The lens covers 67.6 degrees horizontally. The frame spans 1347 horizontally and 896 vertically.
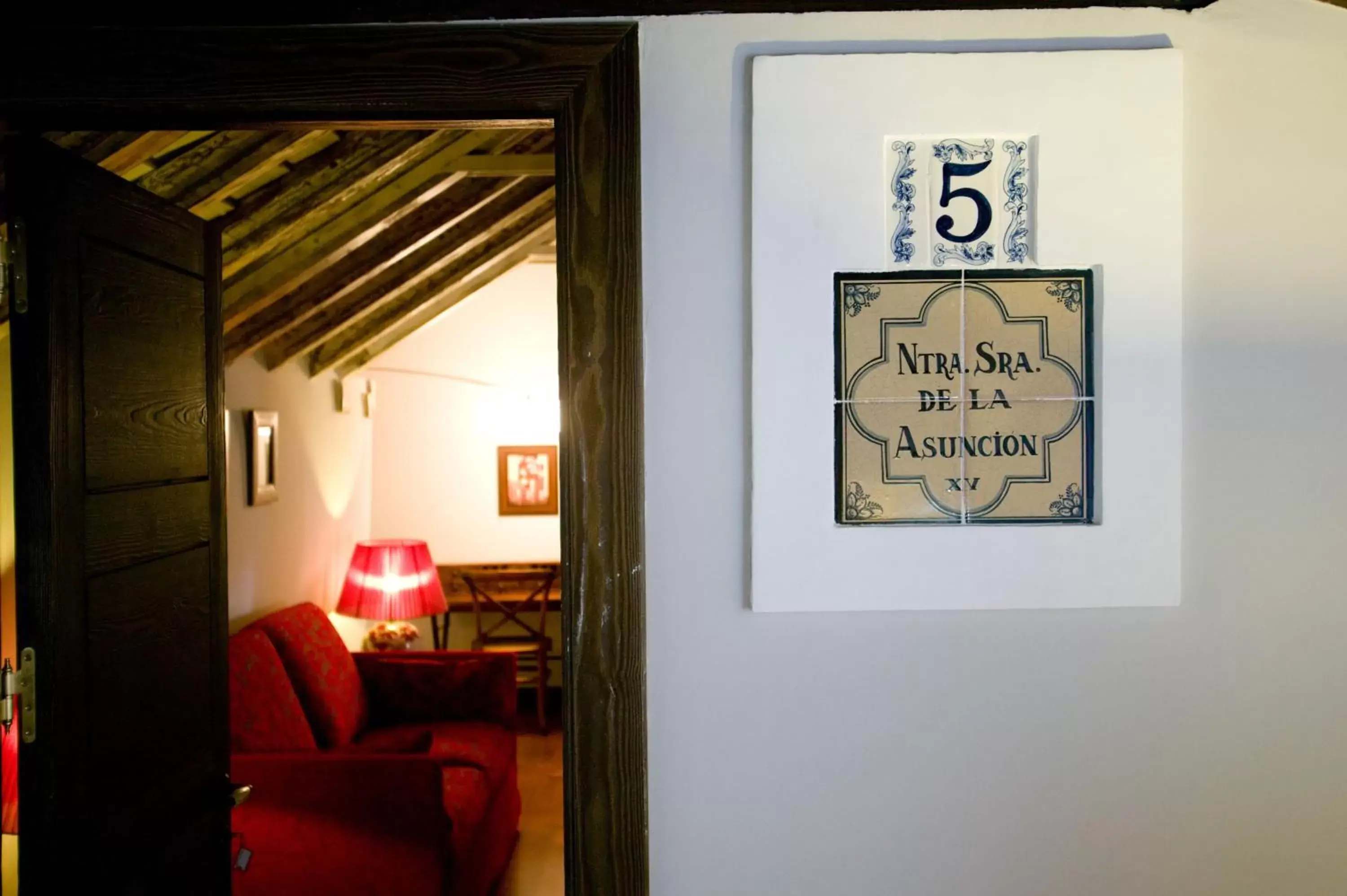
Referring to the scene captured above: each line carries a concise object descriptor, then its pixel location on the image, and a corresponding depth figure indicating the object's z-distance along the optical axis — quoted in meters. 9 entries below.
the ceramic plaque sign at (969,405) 1.48
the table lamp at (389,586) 5.32
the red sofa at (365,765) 2.99
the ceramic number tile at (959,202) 1.47
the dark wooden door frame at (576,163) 1.45
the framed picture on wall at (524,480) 6.78
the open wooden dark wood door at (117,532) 1.60
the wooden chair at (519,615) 6.02
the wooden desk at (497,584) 6.14
